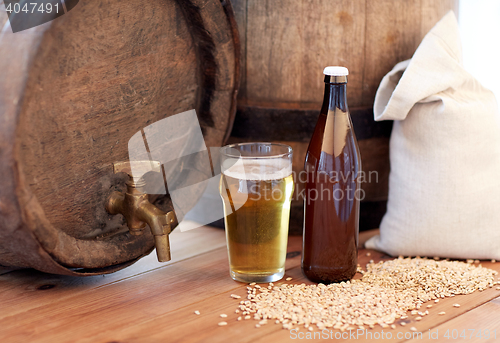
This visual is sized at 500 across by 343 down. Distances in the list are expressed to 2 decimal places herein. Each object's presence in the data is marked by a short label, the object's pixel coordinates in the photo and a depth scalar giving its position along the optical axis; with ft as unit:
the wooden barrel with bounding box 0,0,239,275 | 2.61
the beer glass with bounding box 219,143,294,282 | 3.24
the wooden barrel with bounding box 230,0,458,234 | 4.01
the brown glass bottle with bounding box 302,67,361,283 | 3.29
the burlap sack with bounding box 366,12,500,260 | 3.70
